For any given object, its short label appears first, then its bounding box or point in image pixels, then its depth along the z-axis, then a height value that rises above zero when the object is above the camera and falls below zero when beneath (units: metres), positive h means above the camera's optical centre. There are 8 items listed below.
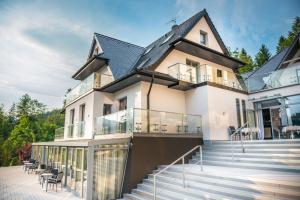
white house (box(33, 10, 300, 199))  9.58 +1.82
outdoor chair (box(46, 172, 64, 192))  10.72 -2.35
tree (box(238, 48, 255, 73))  38.03 +13.62
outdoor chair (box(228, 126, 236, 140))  13.52 +0.12
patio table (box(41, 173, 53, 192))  11.20 -2.21
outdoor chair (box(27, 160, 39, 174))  17.25 -2.65
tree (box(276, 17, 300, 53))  36.66 +17.10
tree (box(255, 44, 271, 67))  41.94 +15.25
